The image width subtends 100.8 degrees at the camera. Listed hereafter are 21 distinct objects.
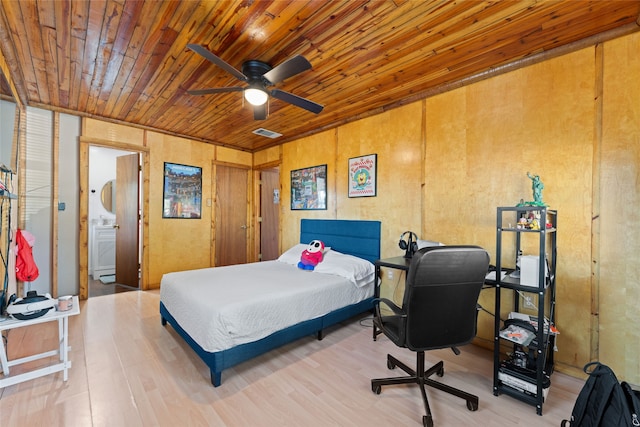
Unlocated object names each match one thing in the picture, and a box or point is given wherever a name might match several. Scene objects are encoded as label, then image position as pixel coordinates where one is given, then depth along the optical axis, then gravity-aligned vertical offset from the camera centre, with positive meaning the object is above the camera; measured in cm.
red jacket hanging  254 -52
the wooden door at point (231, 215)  529 -10
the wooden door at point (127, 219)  446 -17
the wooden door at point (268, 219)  579 -18
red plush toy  339 -60
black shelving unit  178 -86
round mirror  570 +28
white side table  185 -116
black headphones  287 -37
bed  202 -80
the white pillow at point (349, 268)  305 -68
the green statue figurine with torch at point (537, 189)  211 +20
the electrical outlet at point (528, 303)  237 -81
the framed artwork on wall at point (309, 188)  427 +39
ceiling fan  198 +111
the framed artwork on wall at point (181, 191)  462 +33
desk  248 -50
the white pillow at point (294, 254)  372 -64
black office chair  158 -55
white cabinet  521 -83
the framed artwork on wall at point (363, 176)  360 +51
